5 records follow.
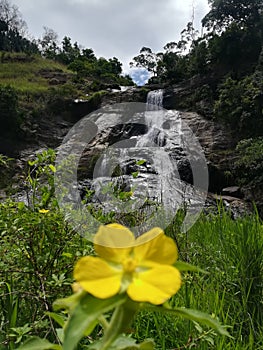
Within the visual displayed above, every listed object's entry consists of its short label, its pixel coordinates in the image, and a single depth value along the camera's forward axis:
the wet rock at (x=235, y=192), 8.62
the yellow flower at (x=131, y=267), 0.19
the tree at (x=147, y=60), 22.17
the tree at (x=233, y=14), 13.89
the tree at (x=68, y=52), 25.69
